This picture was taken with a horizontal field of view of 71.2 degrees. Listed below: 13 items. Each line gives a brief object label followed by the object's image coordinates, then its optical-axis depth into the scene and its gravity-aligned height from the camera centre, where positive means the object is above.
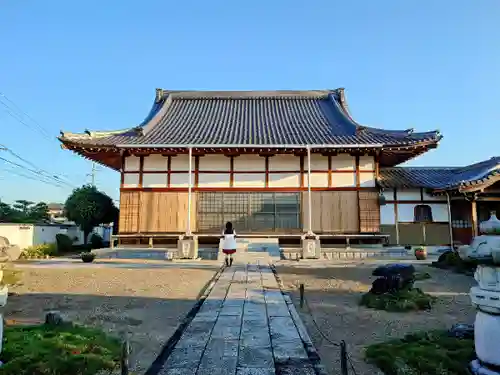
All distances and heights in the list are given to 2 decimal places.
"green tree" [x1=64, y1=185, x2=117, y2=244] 22.20 +1.22
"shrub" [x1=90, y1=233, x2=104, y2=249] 26.34 -1.11
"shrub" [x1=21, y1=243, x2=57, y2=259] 18.14 -1.33
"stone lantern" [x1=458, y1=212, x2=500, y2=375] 3.01 -0.65
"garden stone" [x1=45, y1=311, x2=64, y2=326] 4.84 -1.28
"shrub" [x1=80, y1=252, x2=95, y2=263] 14.09 -1.23
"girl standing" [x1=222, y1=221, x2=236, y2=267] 11.27 -0.48
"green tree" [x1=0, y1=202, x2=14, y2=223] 32.67 +1.46
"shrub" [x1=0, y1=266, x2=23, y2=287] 6.84 -1.00
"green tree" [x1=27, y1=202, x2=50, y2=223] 33.56 +1.43
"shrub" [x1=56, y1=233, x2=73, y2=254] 22.97 -1.09
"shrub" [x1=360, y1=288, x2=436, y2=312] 6.35 -1.40
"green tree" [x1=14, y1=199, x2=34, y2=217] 42.81 +2.73
